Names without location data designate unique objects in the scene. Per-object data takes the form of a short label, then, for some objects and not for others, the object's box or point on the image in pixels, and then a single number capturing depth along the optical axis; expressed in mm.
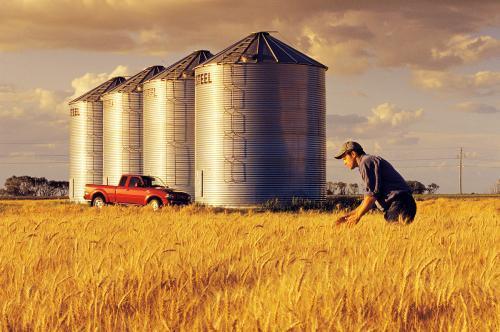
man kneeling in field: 9523
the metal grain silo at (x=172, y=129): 44000
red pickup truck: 33656
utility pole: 85269
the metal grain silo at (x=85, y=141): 54281
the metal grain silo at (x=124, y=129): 49344
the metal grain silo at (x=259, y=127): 38625
